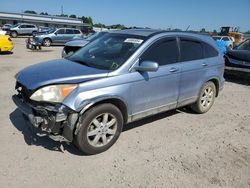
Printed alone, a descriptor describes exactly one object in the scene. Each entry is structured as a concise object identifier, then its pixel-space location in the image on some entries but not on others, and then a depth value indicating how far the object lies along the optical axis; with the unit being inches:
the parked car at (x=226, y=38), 718.4
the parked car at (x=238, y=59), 269.4
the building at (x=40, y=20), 1779.2
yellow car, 421.5
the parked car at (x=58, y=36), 673.2
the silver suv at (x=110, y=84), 101.8
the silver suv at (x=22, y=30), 987.2
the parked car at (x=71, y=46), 335.3
